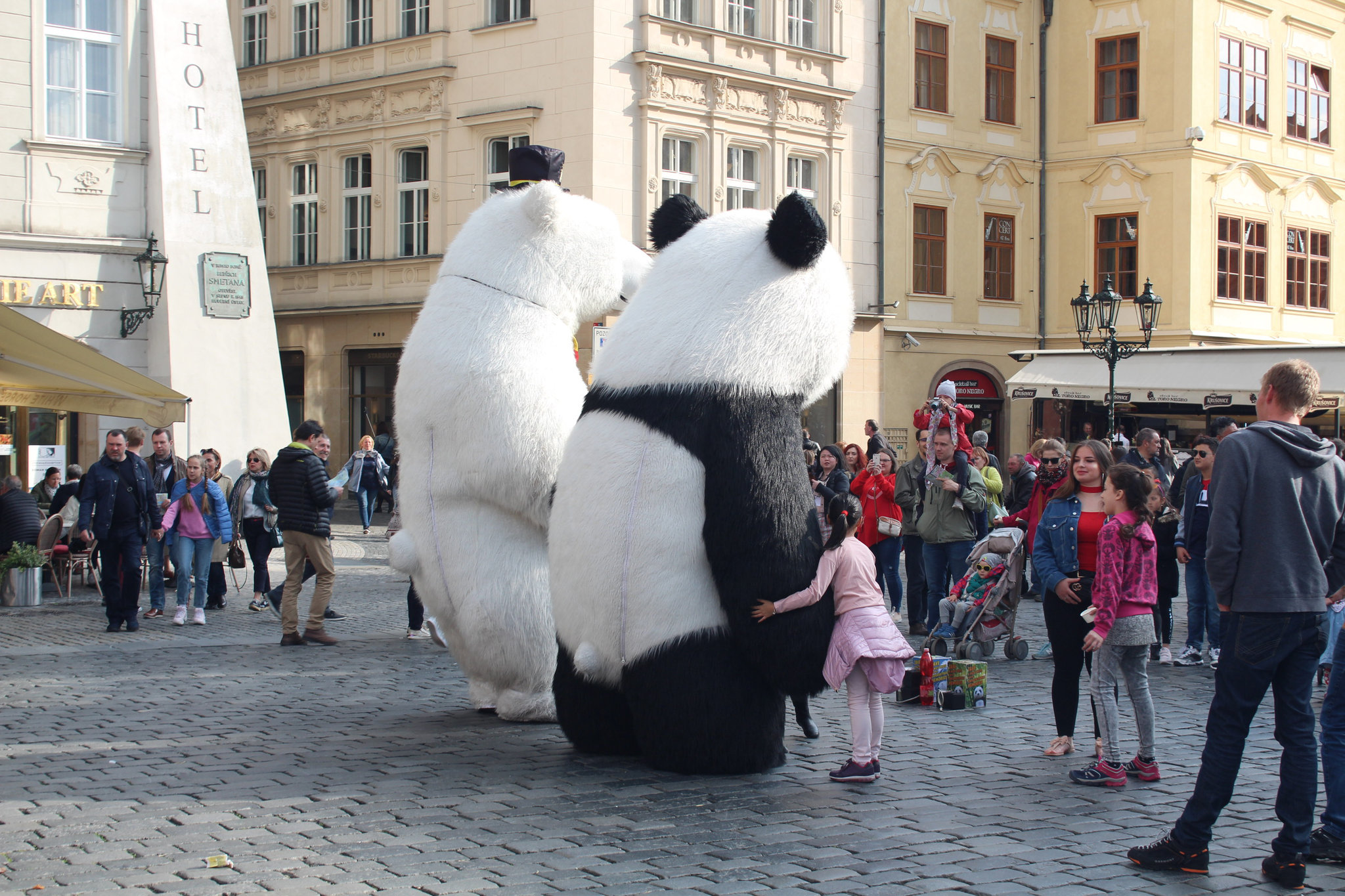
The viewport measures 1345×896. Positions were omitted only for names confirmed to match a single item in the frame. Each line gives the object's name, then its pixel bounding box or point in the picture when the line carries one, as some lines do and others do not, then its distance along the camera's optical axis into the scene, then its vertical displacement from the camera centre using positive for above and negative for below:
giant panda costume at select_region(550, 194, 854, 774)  5.49 -0.26
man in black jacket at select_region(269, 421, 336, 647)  9.97 -0.60
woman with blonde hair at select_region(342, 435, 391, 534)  20.09 -0.48
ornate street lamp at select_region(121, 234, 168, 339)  15.73 +1.89
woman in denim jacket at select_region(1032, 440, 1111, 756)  6.14 -0.54
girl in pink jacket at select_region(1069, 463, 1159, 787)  5.79 -0.73
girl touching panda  5.59 -0.82
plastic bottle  7.68 -1.36
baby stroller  9.34 -1.18
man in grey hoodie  4.50 -0.53
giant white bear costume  6.57 +0.06
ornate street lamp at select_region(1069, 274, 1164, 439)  17.61 +1.81
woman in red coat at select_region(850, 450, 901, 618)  10.99 -0.48
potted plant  12.56 -1.33
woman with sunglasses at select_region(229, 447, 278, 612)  12.03 -0.66
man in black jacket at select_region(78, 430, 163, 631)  10.86 -0.63
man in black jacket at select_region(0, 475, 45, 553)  12.89 -0.72
